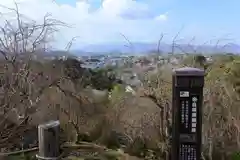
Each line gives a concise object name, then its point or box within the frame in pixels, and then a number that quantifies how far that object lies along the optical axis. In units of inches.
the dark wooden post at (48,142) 109.4
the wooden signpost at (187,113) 119.6
